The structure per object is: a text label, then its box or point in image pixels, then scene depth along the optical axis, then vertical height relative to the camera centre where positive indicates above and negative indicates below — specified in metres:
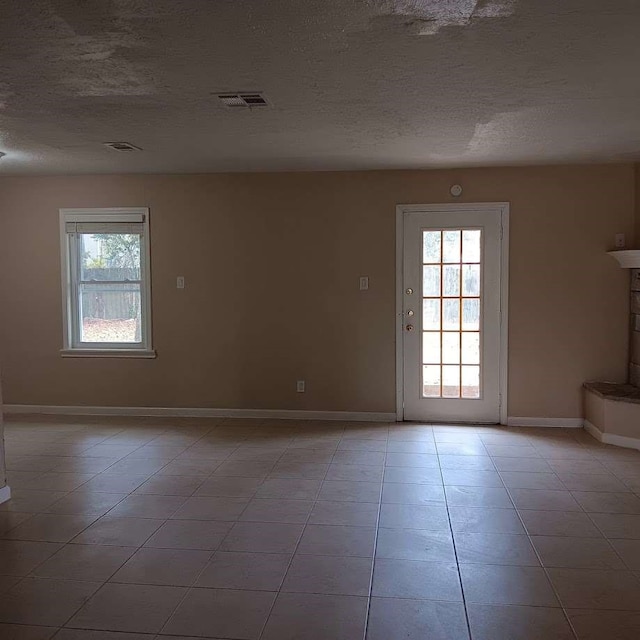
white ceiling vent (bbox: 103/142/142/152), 4.59 +1.09
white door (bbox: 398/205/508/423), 5.65 -0.16
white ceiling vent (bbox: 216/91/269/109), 3.35 +1.05
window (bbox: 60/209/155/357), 6.11 +0.10
